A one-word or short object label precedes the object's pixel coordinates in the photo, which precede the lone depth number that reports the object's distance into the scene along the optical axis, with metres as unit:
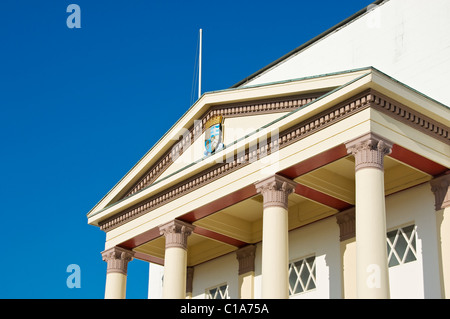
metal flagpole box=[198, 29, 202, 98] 31.99
